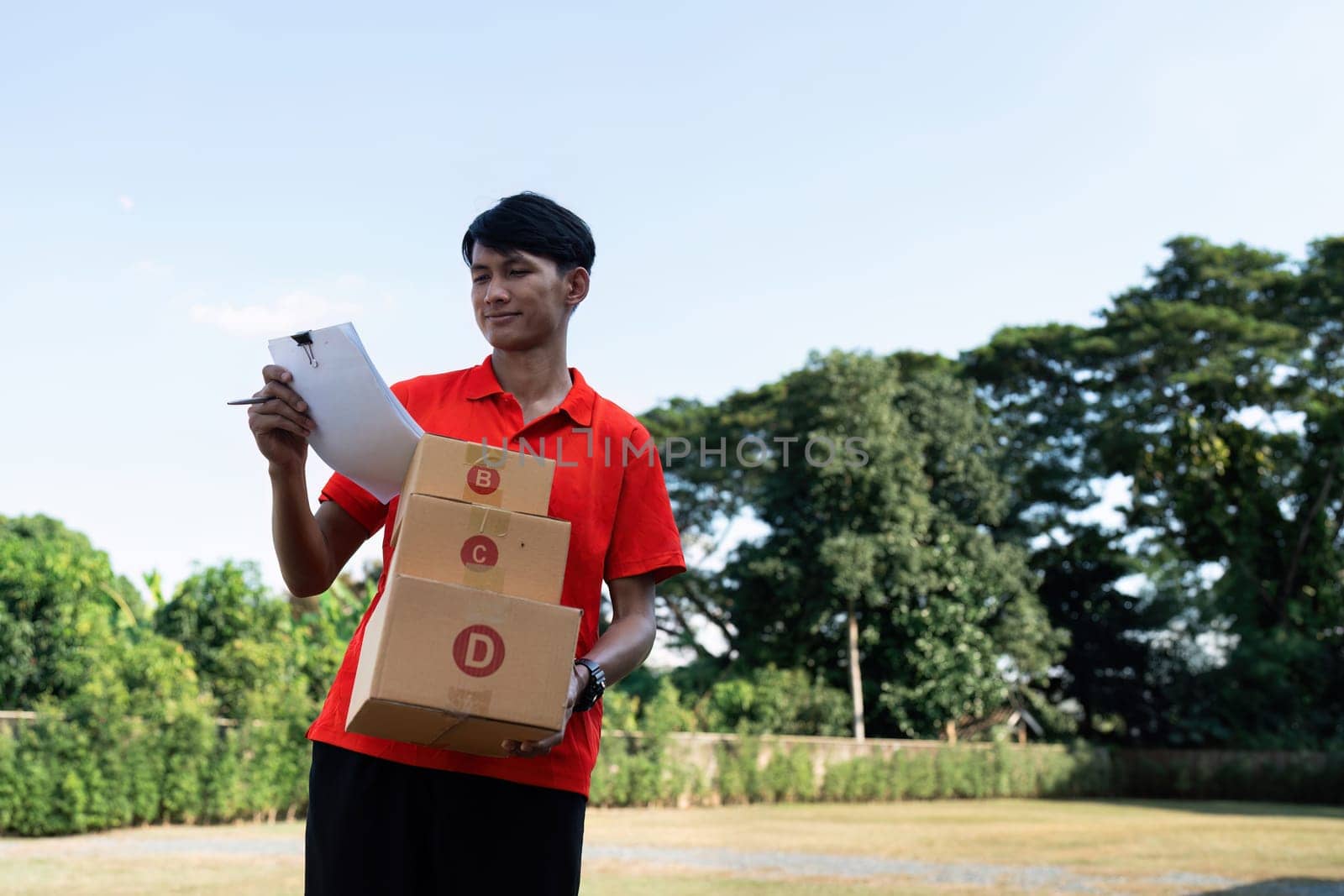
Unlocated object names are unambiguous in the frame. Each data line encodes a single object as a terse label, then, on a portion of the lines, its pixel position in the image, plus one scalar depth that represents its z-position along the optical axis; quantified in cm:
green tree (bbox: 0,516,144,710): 1423
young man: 160
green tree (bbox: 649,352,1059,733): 2342
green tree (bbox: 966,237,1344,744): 2562
